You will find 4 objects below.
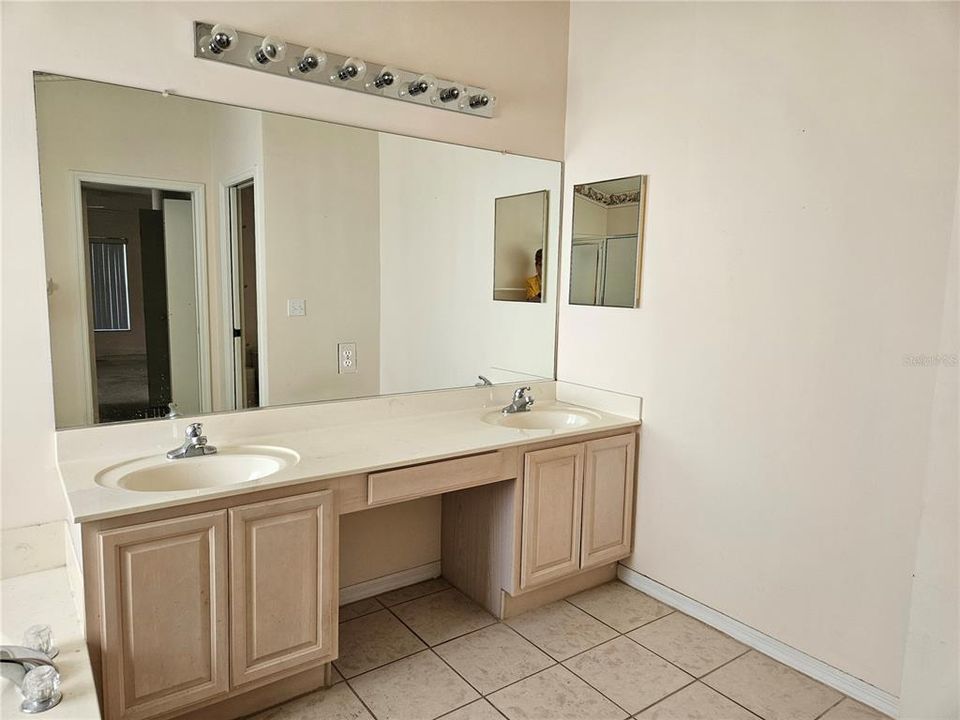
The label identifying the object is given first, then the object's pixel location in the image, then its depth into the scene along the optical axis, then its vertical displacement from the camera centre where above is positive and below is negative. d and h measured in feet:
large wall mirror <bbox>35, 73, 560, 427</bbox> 6.46 +0.43
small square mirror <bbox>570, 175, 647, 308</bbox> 9.08 +0.84
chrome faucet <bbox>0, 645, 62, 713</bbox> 4.64 -2.87
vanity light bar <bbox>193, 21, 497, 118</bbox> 6.81 +2.68
